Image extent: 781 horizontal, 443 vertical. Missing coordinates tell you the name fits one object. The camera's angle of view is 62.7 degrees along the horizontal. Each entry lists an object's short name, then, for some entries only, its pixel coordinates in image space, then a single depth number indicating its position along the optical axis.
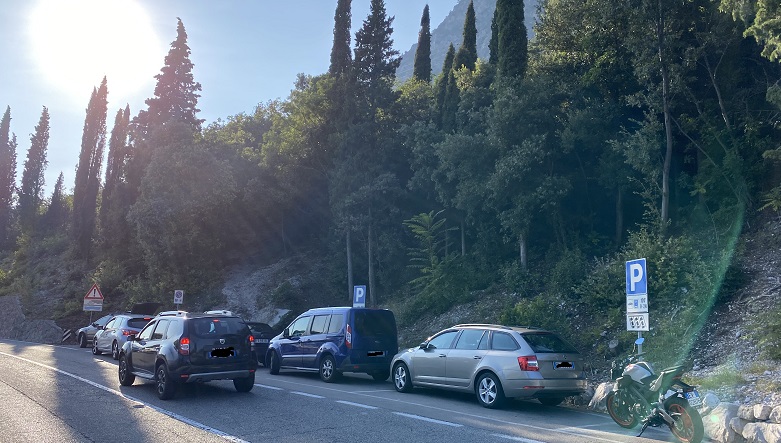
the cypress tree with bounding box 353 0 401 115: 35.94
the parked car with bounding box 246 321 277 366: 21.81
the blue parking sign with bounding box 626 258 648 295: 12.98
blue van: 16.75
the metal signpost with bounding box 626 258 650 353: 12.84
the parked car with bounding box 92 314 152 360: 23.83
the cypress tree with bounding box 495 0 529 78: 28.40
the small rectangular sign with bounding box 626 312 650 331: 12.69
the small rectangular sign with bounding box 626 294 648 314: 12.88
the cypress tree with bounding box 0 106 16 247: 77.00
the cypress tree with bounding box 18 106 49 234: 75.56
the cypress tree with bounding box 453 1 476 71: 41.37
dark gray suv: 12.91
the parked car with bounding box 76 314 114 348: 29.18
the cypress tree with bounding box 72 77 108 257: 53.81
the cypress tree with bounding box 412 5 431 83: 49.88
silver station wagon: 12.12
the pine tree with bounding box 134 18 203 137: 45.91
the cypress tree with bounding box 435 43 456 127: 35.66
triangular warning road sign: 31.86
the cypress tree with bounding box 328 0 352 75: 38.78
